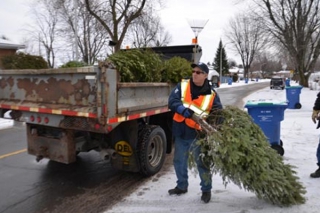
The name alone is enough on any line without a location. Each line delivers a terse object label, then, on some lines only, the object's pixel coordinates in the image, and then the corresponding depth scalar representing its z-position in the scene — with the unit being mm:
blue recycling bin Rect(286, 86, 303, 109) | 14451
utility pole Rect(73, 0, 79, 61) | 19562
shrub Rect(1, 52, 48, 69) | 9547
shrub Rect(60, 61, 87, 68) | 5648
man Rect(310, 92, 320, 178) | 4940
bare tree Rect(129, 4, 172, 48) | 42125
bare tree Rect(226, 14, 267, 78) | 63812
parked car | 36156
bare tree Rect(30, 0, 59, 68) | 49644
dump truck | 3916
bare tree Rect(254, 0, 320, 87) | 24984
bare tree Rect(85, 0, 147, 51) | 23359
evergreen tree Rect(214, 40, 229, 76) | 73925
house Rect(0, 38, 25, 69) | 23750
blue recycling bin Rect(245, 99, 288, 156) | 5750
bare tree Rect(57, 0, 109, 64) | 27175
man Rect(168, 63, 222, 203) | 3846
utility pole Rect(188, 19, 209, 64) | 14898
